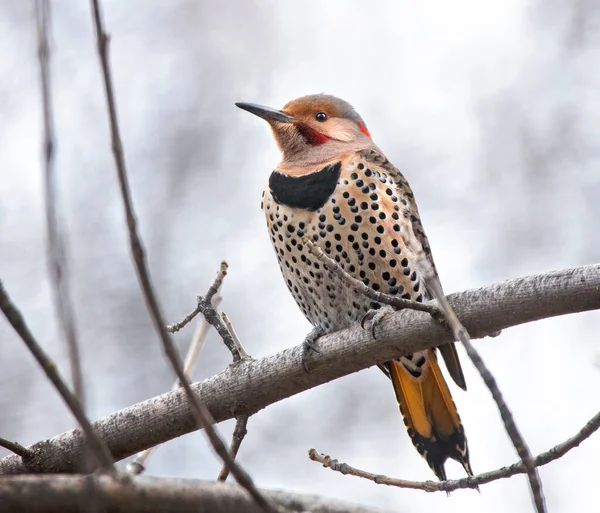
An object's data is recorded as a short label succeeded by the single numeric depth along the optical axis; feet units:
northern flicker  27.66
